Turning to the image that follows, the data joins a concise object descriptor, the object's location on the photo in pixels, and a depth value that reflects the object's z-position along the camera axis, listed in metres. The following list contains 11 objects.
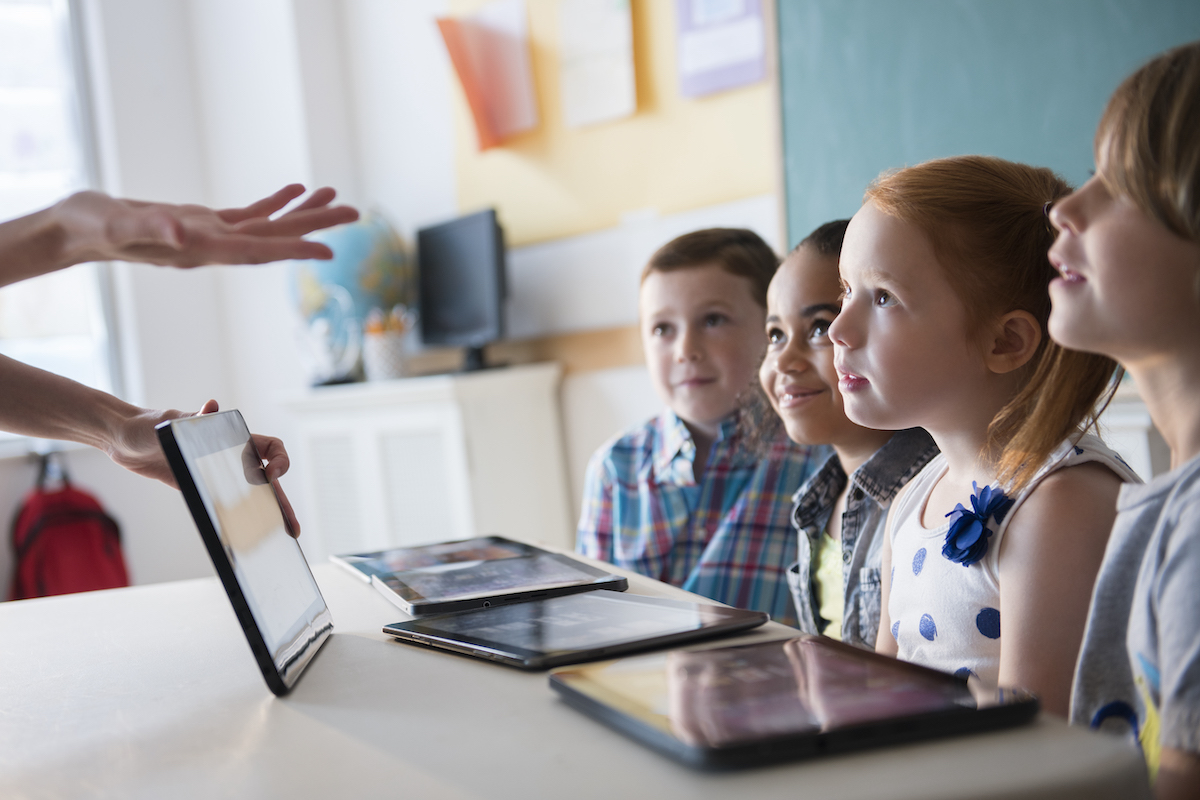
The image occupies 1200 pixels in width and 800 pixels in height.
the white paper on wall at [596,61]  2.79
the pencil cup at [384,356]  3.28
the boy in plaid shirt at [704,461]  1.41
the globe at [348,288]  3.35
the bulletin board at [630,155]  2.53
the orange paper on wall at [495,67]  3.12
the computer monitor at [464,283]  3.06
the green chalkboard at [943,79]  1.66
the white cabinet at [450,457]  2.94
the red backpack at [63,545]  3.49
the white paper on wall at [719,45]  2.45
